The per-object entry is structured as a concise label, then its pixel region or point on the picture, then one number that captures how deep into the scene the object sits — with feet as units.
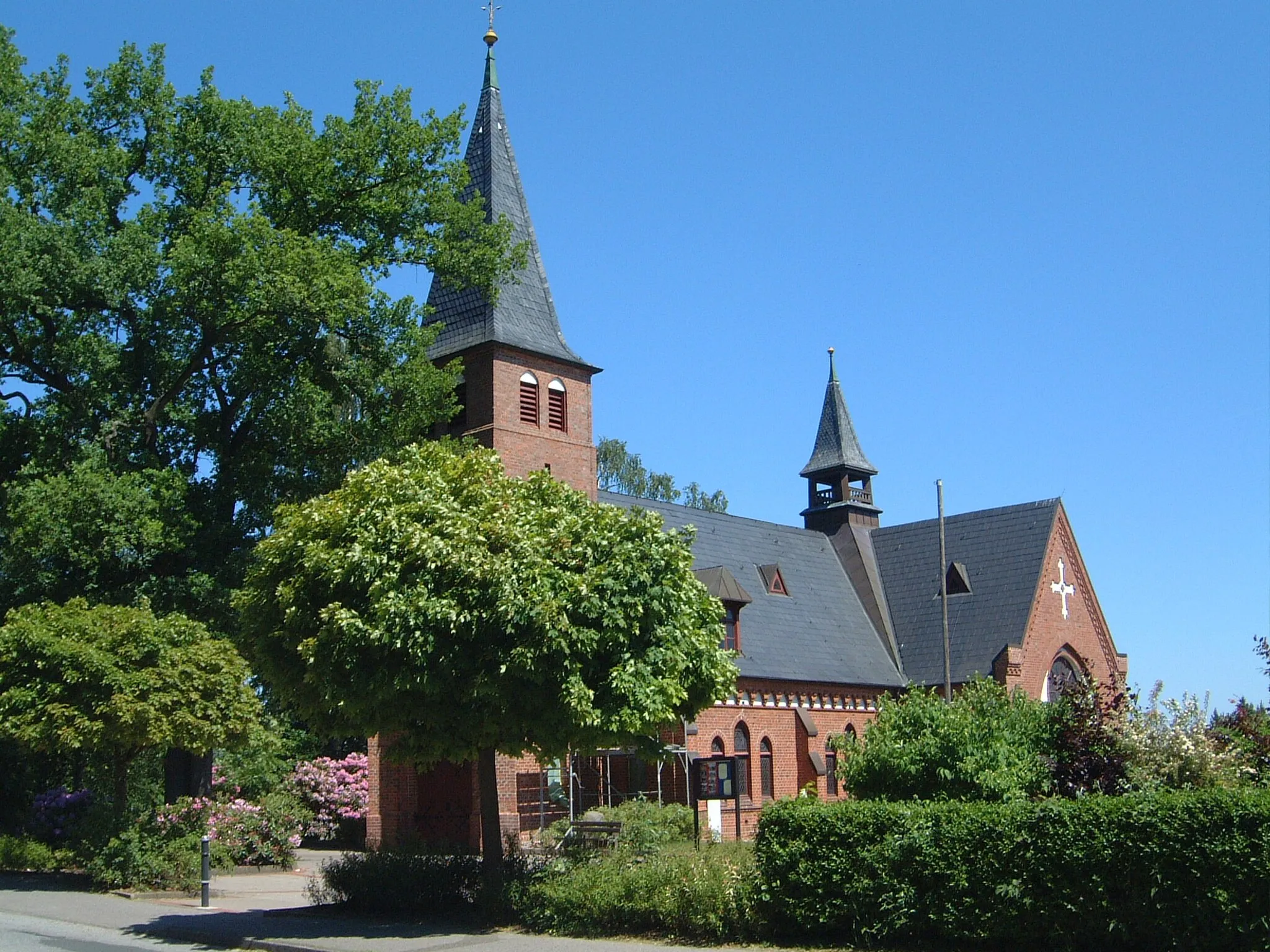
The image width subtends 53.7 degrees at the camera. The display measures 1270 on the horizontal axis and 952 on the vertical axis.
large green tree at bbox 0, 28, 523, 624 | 77.87
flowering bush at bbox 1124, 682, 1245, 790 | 48.80
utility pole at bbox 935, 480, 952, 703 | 116.67
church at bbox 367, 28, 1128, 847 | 100.12
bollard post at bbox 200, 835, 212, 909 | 62.34
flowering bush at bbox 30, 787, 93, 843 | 89.92
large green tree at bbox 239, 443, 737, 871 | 49.70
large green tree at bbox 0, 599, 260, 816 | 69.26
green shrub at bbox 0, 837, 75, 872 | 82.23
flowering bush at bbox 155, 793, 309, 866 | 72.90
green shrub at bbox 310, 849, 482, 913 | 57.26
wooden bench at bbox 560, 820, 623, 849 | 64.54
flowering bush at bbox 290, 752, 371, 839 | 113.19
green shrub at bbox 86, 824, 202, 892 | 69.56
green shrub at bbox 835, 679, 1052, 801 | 53.26
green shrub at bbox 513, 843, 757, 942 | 46.47
